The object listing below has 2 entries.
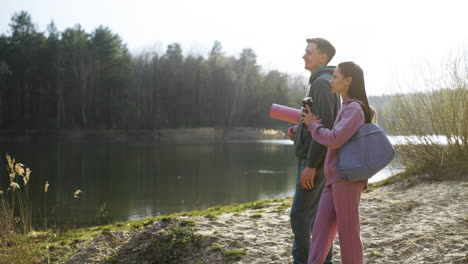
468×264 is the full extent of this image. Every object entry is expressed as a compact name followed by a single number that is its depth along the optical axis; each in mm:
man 2984
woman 2652
